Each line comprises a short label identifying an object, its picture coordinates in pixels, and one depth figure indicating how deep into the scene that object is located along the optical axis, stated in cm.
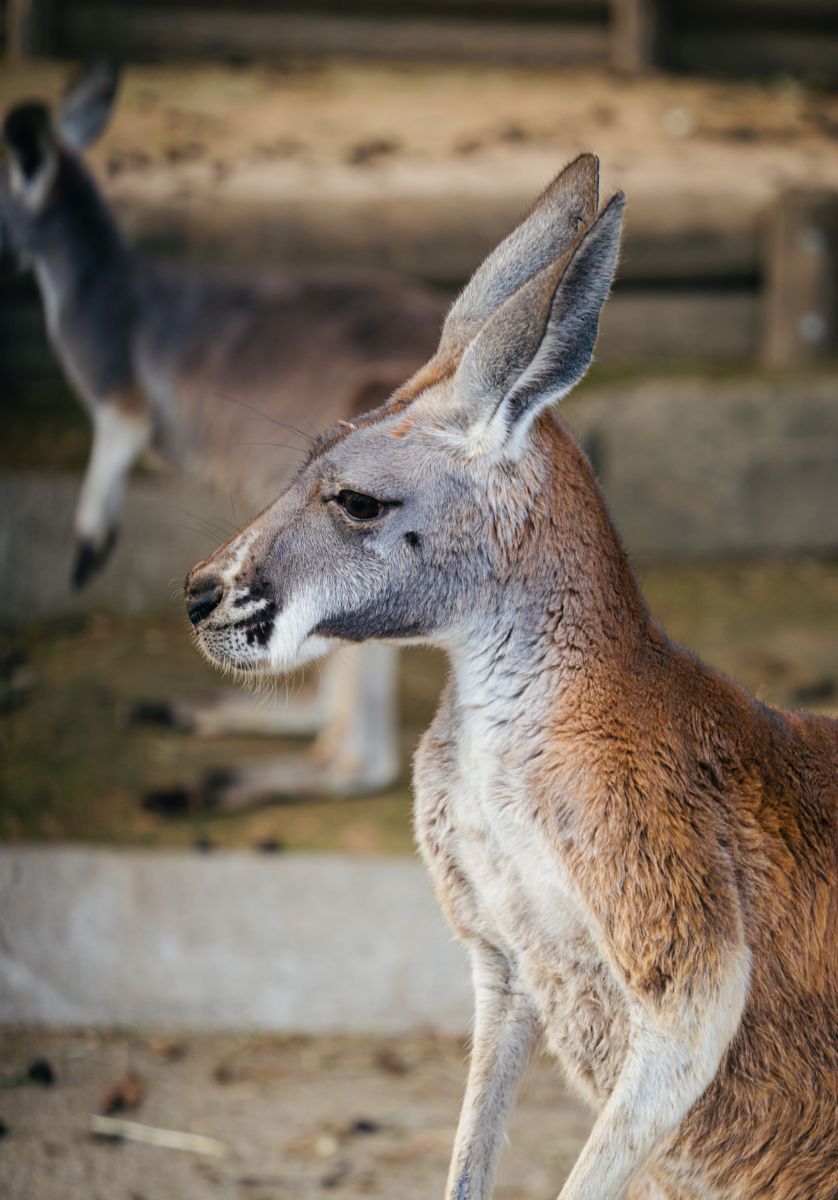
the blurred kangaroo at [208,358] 894
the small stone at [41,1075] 725
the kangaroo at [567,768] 392
